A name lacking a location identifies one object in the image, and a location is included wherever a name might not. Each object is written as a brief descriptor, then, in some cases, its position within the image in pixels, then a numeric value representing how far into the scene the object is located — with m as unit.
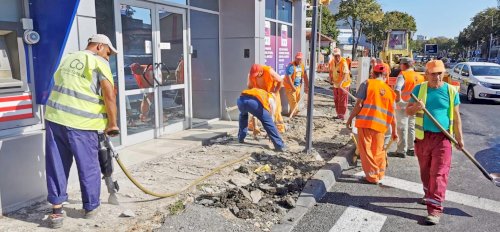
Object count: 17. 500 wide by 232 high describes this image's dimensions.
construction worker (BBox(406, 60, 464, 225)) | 4.35
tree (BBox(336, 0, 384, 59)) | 39.53
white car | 14.62
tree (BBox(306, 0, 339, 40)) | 44.09
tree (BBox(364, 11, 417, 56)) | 53.09
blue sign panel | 4.12
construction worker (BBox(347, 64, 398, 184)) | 5.44
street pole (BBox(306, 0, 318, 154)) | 6.38
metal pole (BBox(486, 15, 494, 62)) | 67.75
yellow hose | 4.26
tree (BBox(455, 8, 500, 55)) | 65.69
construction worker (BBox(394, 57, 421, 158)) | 7.00
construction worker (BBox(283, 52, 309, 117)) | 10.20
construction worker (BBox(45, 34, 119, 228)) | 3.72
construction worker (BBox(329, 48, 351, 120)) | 10.44
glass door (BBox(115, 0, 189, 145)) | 6.31
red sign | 4.09
